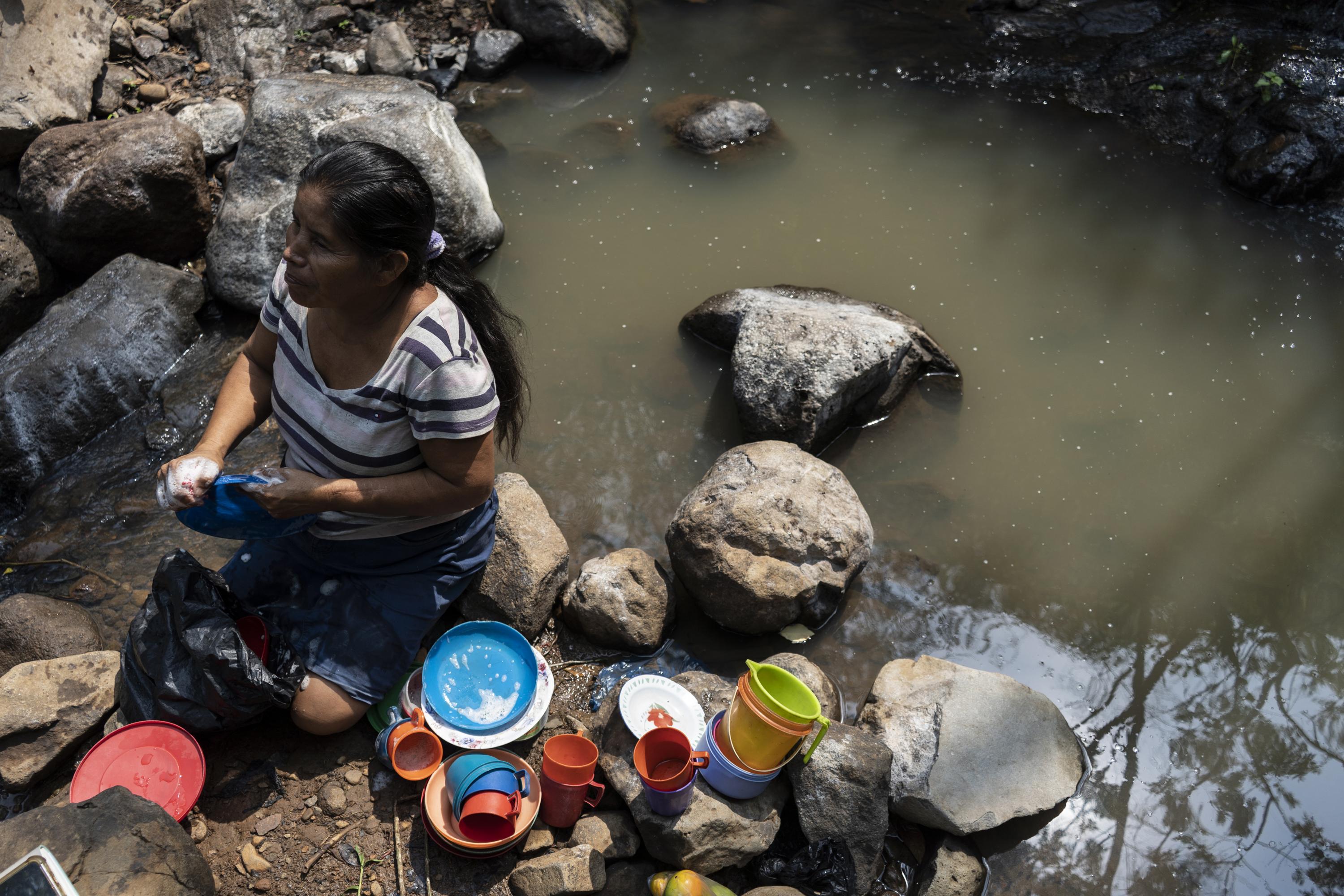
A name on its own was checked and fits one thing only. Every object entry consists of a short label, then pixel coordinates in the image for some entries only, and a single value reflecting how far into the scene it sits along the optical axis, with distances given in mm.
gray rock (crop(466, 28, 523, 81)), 6277
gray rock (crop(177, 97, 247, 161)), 5312
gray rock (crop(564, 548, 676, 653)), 3352
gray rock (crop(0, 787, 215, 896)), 2162
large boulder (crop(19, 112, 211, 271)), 4512
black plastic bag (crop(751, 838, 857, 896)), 2783
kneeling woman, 2258
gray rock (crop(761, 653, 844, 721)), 3207
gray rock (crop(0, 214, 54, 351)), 4441
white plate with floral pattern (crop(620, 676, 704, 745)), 2980
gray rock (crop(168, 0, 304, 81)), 5949
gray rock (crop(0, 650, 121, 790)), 2771
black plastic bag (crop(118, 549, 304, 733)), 2631
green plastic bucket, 2619
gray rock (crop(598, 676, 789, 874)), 2682
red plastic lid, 2654
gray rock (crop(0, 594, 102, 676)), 3174
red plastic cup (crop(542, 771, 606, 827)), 2715
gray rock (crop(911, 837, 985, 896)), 2910
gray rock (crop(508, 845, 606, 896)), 2562
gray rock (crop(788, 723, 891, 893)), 2795
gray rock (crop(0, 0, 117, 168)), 4750
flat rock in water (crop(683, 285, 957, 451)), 4070
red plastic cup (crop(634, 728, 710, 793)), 2764
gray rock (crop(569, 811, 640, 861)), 2756
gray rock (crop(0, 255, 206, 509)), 4035
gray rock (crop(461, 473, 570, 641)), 3248
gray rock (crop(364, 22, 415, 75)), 6184
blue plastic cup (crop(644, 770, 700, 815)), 2645
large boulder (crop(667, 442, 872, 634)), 3373
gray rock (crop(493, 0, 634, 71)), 6277
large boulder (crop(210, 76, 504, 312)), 4641
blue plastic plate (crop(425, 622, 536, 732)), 2918
